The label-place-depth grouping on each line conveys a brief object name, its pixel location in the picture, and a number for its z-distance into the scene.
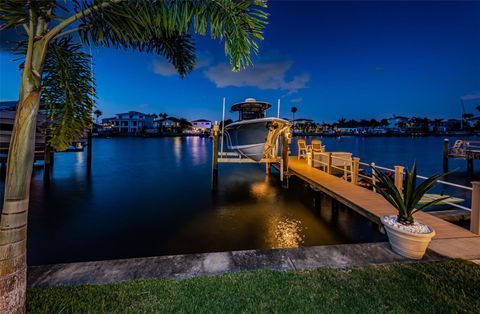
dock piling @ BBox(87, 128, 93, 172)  21.73
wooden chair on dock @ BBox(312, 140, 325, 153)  16.99
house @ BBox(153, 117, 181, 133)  106.00
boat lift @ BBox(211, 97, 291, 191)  12.83
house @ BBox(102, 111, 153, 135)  93.94
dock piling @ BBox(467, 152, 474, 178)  17.85
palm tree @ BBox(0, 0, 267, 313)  2.04
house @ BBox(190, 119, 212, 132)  125.89
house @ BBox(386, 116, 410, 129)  154.52
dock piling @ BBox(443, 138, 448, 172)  19.45
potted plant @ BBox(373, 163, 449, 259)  3.55
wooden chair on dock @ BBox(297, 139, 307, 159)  19.58
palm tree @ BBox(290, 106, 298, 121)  131.95
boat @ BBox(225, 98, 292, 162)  13.10
